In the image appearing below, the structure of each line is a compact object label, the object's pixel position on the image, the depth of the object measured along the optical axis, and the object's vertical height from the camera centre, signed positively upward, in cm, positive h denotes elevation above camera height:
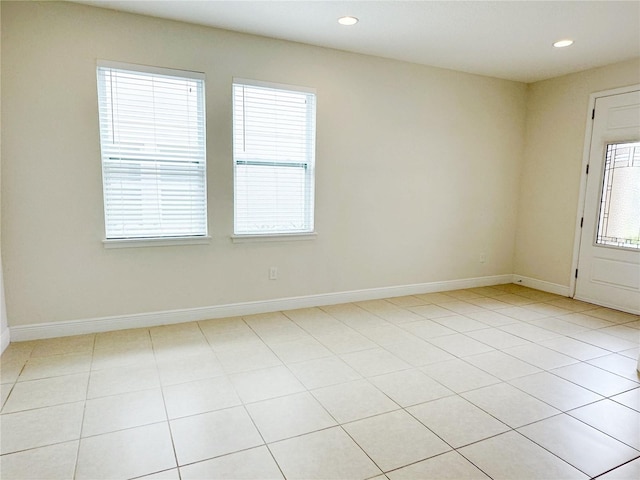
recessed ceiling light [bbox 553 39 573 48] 365 +140
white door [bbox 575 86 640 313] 416 -15
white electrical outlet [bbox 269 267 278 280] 399 -85
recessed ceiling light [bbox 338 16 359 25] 323 +138
